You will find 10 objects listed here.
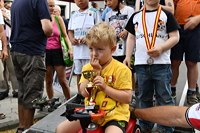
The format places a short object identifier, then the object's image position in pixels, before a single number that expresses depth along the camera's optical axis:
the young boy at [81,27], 3.90
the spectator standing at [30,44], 2.95
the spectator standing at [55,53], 4.20
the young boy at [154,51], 2.73
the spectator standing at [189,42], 3.49
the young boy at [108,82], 1.86
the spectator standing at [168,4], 3.23
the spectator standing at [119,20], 3.85
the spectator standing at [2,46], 3.86
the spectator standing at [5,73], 5.29
